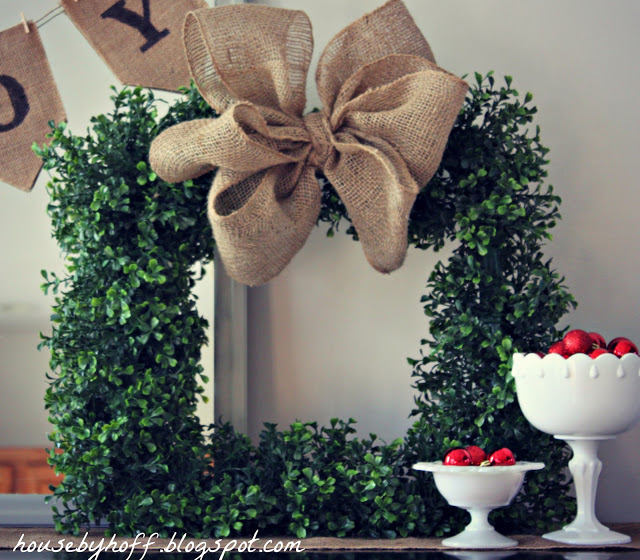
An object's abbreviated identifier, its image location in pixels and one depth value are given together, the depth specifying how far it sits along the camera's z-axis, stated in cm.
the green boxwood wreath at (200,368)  99
